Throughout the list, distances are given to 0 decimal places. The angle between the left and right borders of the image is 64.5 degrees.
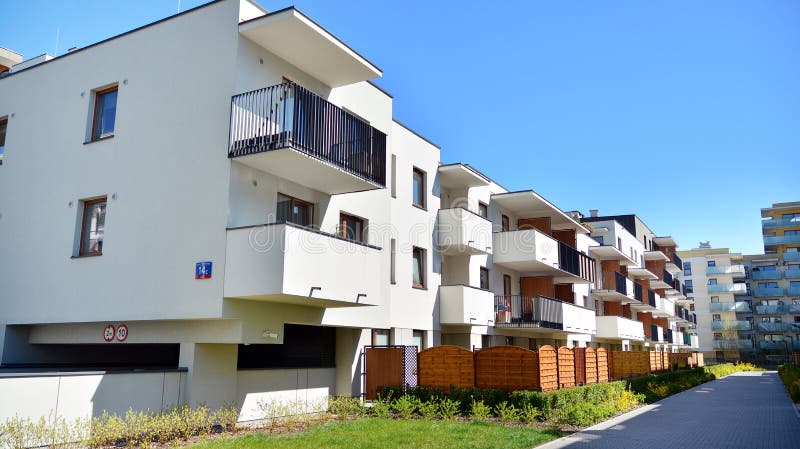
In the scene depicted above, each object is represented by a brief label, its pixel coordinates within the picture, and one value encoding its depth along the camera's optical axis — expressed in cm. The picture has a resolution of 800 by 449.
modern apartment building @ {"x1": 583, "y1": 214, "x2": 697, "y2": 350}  4169
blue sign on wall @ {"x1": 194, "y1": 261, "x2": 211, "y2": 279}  1338
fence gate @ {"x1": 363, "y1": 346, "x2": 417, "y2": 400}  1838
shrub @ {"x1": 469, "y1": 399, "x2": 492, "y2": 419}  1600
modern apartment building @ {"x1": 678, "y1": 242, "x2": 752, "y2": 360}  9162
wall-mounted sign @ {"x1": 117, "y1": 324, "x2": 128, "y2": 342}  1488
